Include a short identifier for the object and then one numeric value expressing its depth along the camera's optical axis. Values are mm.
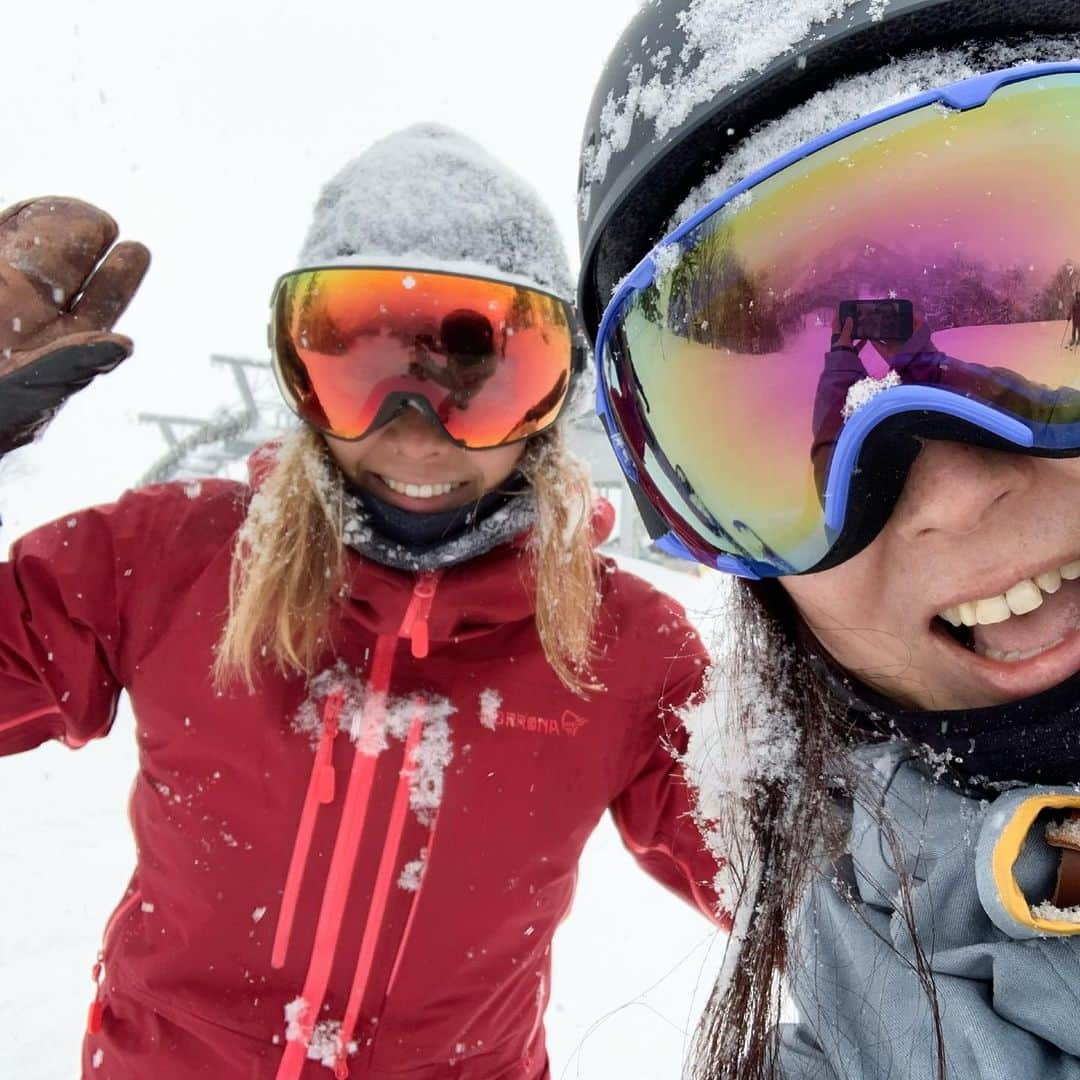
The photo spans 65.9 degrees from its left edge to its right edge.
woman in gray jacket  208
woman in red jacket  398
